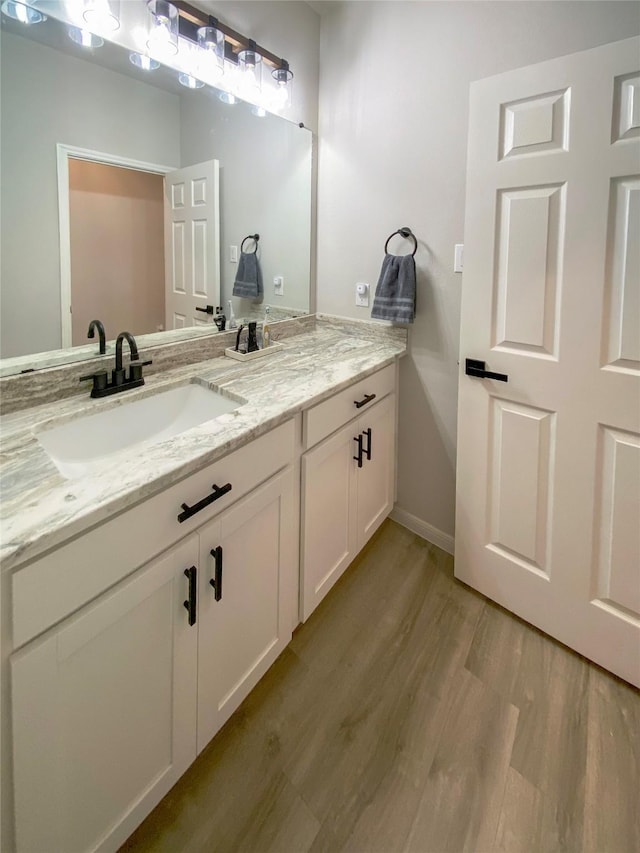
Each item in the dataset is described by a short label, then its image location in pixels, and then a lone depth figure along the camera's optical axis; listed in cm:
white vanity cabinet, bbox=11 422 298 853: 79
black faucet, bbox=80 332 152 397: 138
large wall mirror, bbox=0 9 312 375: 126
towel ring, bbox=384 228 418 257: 203
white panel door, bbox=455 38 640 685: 136
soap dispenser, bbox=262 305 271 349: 203
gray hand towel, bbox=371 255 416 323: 202
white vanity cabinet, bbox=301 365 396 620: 156
